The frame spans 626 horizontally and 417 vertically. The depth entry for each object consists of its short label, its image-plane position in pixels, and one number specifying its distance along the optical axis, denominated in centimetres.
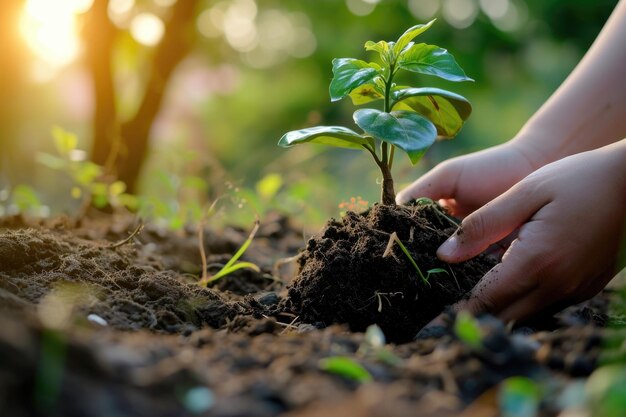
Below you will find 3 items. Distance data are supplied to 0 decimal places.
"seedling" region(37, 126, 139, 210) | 84
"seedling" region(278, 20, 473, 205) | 57
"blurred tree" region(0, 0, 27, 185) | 101
